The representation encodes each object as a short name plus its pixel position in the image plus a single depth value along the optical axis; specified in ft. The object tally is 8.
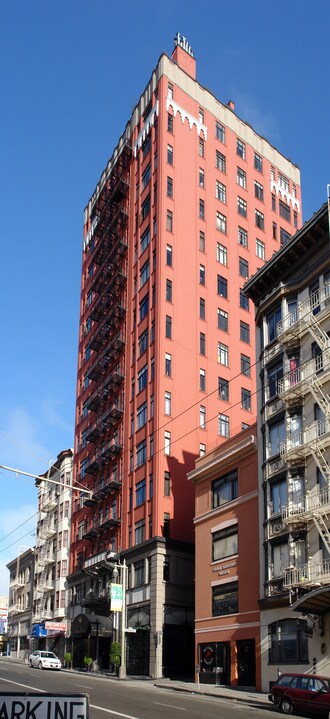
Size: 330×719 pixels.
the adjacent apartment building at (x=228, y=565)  128.98
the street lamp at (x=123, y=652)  147.91
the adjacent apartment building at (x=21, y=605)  324.60
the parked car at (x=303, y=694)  80.84
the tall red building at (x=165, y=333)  172.65
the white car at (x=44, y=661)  182.39
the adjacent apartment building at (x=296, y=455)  109.40
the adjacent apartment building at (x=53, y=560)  252.62
